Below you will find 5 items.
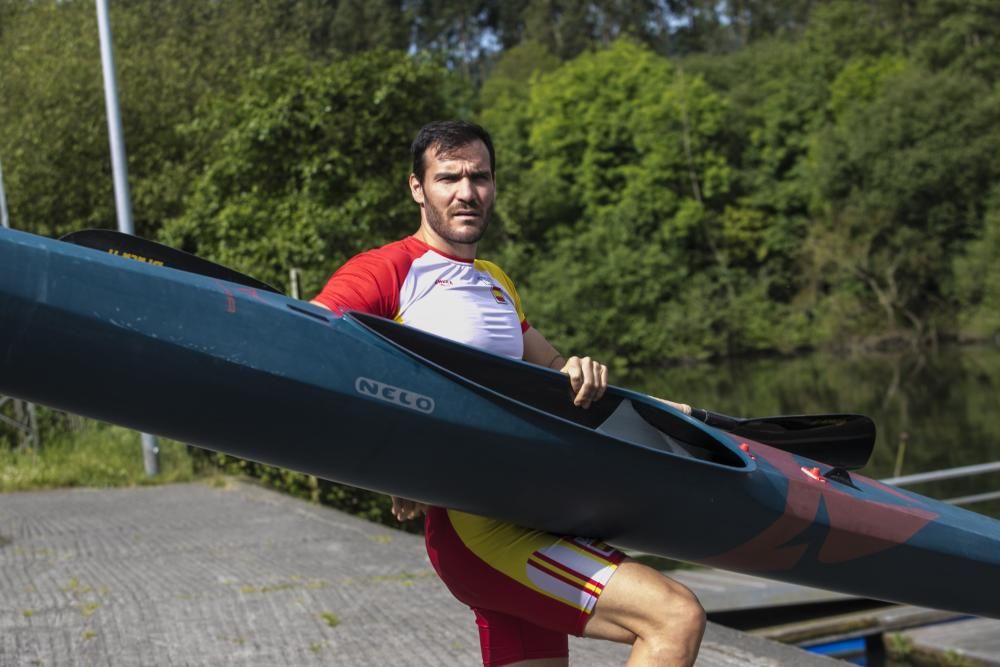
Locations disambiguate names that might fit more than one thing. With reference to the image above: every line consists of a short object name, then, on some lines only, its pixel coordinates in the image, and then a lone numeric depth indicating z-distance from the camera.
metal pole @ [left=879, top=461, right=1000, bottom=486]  8.33
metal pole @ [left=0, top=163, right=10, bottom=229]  18.73
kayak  2.76
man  2.91
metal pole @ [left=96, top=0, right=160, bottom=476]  12.43
